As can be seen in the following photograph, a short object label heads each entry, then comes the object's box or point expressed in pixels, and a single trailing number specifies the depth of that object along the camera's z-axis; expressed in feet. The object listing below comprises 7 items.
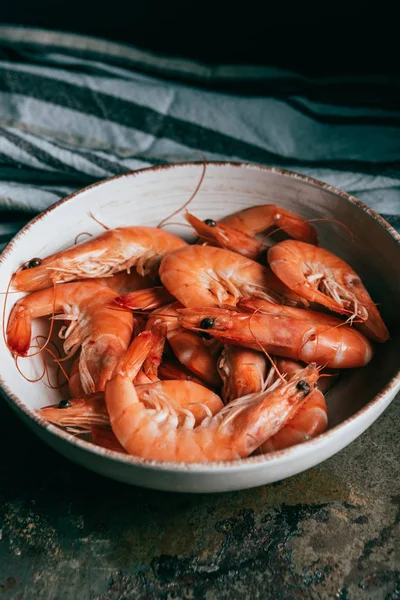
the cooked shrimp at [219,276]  1.40
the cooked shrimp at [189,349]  1.35
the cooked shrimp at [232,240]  1.52
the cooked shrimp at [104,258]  1.45
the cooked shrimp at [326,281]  1.38
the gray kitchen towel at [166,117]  1.93
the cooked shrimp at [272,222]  1.55
